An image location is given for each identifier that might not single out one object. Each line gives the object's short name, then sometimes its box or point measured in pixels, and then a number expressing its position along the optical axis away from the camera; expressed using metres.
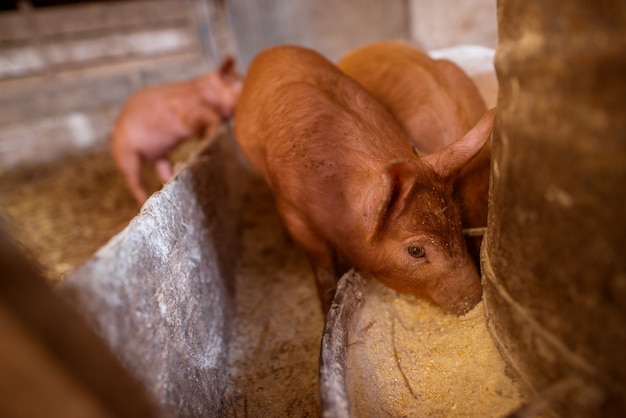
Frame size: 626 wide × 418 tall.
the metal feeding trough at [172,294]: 0.44
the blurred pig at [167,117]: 1.59
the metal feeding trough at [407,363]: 0.53
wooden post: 0.34
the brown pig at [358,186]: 0.67
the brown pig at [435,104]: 0.78
